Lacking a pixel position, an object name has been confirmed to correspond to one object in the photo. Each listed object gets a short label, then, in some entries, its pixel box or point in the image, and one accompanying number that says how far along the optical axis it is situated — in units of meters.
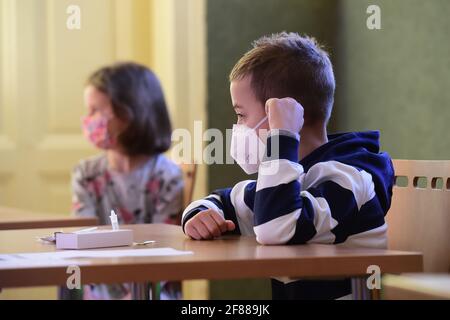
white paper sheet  1.77
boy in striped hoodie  1.95
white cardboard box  1.94
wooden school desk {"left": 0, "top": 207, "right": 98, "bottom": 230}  2.57
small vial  2.06
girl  3.35
